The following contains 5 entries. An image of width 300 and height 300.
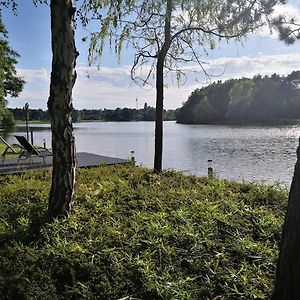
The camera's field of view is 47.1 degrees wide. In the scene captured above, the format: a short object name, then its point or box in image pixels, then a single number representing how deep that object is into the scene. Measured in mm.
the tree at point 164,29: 6385
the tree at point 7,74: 21917
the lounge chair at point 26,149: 9945
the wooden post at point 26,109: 24514
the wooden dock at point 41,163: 9172
